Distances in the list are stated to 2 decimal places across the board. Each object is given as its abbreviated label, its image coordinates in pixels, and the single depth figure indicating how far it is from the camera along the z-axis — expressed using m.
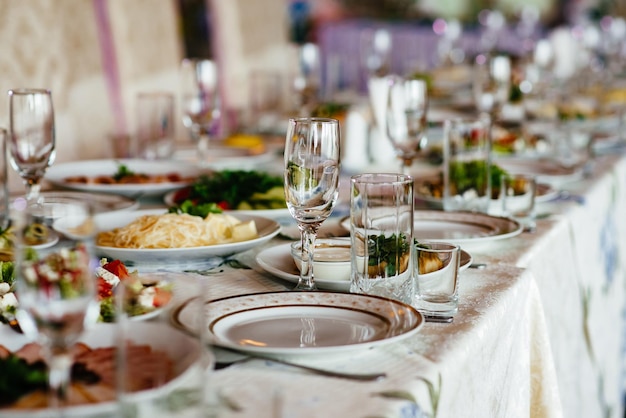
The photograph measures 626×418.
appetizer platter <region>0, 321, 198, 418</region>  1.04
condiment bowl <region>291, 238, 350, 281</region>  1.44
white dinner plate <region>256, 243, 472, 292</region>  1.44
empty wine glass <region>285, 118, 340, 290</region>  1.40
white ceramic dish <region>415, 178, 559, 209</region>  1.94
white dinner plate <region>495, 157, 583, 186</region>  2.19
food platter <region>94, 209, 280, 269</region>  1.49
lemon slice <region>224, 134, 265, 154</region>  2.57
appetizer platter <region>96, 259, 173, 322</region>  1.05
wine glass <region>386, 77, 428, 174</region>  1.91
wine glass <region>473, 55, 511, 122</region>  2.54
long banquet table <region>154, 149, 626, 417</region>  1.15
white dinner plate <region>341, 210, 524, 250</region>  1.67
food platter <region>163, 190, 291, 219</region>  1.74
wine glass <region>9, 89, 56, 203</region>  1.65
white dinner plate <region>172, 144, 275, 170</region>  2.33
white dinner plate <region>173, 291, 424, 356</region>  1.22
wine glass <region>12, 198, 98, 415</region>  1.05
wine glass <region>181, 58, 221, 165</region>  2.21
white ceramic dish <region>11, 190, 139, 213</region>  1.83
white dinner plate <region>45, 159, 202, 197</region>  1.93
